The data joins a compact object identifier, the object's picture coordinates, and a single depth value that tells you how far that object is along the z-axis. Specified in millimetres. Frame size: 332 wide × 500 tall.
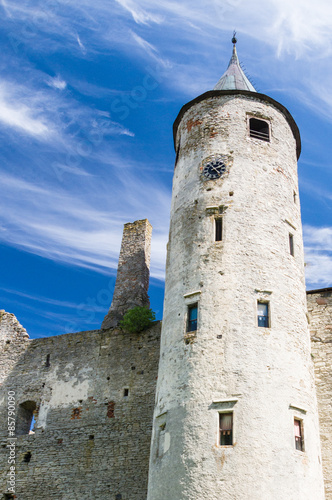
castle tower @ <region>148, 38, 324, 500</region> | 14570
